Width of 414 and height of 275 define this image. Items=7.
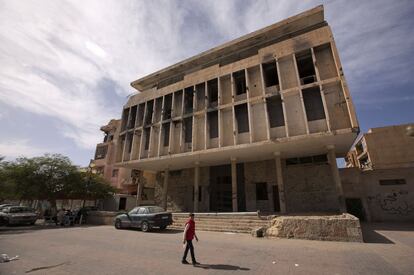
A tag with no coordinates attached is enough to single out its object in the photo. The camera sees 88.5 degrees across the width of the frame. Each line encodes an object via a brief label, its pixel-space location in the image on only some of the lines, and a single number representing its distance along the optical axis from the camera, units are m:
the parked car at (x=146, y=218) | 13.45
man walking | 6.15
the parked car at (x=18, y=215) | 17.78
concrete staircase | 13.13
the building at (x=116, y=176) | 26.47
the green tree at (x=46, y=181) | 19.86
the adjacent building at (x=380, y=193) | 17.09
